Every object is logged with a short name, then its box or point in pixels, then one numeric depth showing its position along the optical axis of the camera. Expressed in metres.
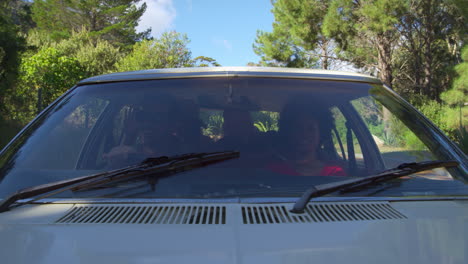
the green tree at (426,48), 19.02
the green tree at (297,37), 18.41
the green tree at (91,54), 27.08
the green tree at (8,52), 10.30
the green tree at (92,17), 35.62
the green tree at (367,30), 15.29
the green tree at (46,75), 19.95
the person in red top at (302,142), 1.73
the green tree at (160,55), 24.89
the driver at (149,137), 1.76
